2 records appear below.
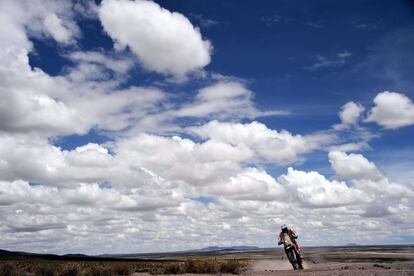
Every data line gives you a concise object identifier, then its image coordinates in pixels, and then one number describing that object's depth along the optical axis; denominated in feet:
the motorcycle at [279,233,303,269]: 102.83
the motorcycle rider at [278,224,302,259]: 104.12
